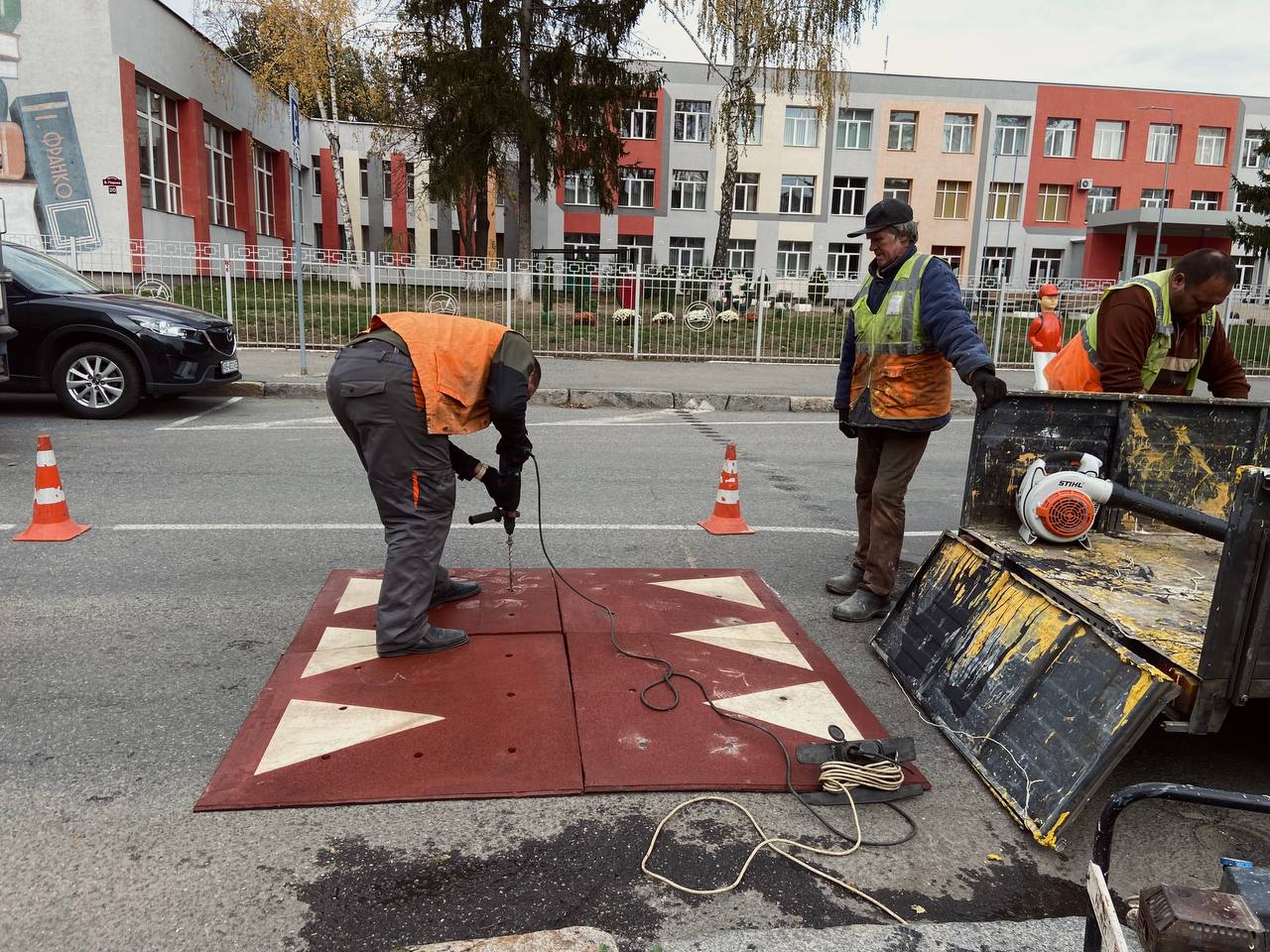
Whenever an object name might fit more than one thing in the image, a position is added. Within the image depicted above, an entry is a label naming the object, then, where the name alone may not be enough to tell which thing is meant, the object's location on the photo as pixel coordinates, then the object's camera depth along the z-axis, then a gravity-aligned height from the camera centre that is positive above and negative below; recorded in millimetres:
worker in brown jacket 4332 -206
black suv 9344 -795
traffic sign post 10606 +784
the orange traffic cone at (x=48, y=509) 5559 -1514
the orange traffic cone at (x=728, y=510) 6203 -1550
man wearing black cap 4371 -369
